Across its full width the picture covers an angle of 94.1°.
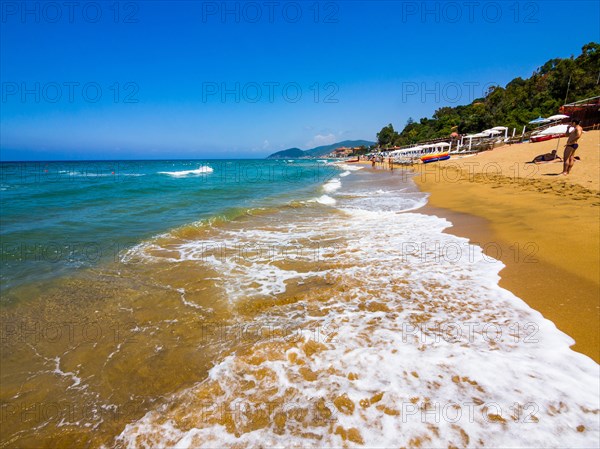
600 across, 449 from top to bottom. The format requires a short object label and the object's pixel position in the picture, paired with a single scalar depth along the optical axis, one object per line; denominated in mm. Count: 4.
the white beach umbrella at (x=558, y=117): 32850
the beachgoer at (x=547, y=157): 17897
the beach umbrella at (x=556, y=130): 23366
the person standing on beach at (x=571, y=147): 12414
